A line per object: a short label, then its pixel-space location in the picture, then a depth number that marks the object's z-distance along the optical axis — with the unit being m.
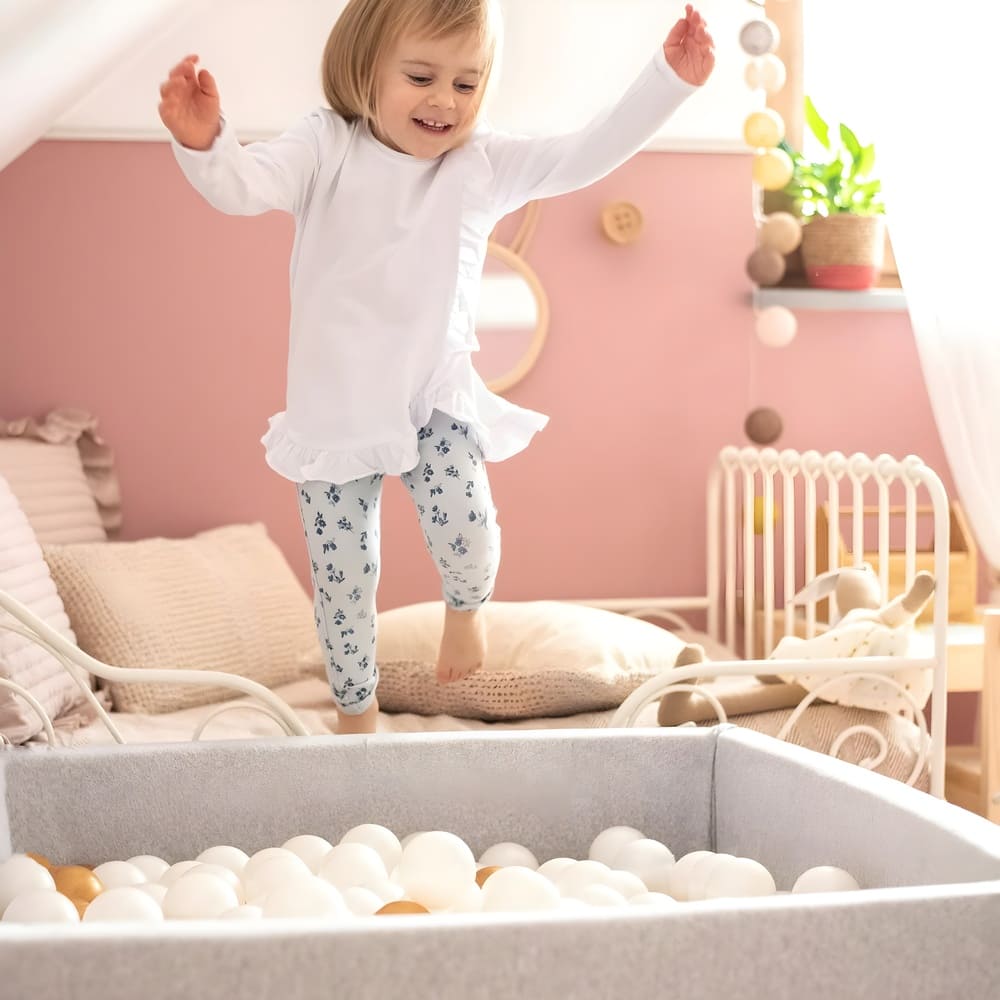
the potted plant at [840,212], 2.89
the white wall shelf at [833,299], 2.95
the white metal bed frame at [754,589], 1.59
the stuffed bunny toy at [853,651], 2.03
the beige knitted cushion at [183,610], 2.29
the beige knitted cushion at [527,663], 2.13
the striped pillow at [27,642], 1.82
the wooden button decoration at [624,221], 2.94
